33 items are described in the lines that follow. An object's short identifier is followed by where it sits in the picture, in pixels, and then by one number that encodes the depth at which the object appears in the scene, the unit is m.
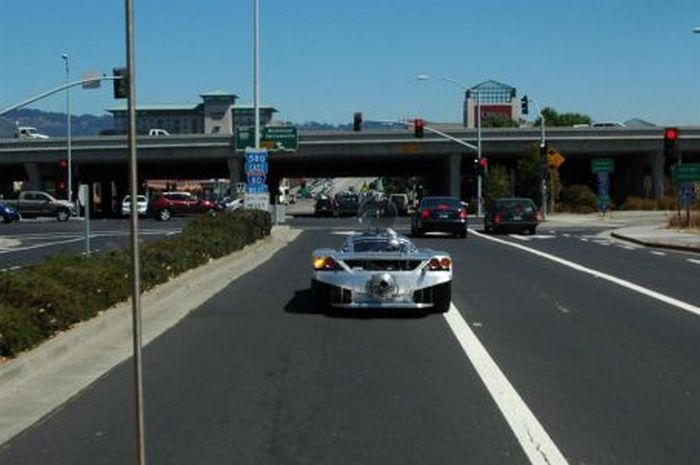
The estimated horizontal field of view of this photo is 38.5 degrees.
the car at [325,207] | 79.88
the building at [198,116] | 175.50
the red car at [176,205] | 64.75
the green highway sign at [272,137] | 46.81
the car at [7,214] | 60.03
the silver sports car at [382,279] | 13.77
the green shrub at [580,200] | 72.88
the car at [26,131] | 102.13
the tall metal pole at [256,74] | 38.94
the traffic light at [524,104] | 60.75
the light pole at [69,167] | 72.50
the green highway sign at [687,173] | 41.44
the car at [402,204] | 83.31
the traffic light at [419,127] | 63.31
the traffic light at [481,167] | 66.06
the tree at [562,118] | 153.88
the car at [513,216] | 41.84
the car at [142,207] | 74.61
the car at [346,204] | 76.50
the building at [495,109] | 168.77
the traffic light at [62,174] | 76.12
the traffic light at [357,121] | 61.81
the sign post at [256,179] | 35.81
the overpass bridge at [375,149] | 79.31
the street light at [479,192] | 69.25
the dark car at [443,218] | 38.38
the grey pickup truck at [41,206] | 64.88
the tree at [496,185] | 73.56
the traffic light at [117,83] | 32.16
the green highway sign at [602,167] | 59.09
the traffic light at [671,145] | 39.28
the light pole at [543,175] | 57.45
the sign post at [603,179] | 59.16
